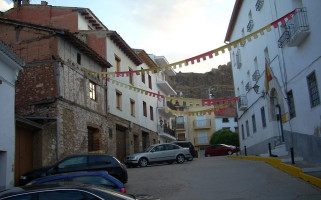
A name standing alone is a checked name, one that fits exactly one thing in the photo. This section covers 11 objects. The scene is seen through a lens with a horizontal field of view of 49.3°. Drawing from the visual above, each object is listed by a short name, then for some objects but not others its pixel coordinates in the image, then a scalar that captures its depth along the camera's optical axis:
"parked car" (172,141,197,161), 28.71
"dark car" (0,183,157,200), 5.10
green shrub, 57.72
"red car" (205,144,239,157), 39.56
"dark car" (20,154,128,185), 12.31
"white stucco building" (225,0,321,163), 13.45
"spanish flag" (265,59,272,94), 19.30
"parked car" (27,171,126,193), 8.27
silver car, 22.55
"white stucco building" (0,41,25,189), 12.08
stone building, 16.46
